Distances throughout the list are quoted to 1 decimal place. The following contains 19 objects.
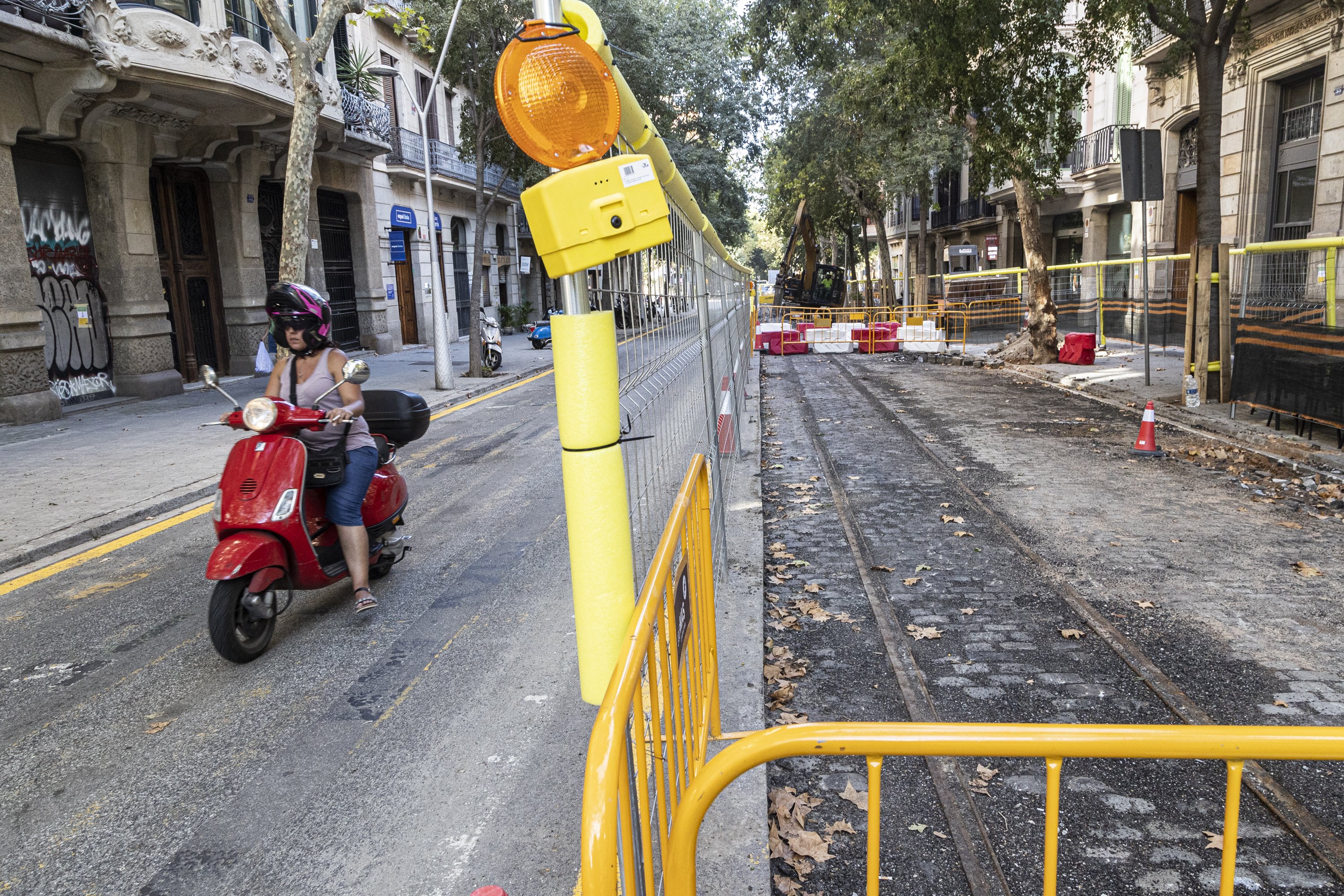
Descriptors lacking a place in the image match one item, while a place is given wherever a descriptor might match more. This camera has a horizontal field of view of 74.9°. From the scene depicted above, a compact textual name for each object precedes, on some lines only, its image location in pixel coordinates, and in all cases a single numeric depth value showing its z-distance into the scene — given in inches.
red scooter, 162.9
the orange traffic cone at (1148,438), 350.0
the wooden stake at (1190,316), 451.5
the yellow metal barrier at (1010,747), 60.5
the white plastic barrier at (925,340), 949.2
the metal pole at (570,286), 80.0
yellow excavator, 1284.4
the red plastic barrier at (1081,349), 679.7
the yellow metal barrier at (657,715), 53.7
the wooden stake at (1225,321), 423.5
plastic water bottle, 433.7
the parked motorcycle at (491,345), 748.0
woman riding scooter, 180.5
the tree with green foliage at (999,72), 477.1
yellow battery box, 77.8
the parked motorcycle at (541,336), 1022.4
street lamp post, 606.5
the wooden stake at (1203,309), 432.8
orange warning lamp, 76.3
